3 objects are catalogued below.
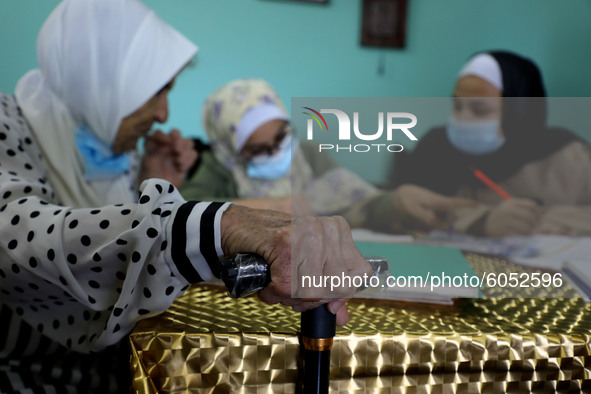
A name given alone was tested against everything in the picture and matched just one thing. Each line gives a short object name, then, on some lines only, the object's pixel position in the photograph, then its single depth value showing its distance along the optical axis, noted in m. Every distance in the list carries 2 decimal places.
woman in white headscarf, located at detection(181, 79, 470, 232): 1.91
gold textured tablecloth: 0.46
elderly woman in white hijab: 0.48
